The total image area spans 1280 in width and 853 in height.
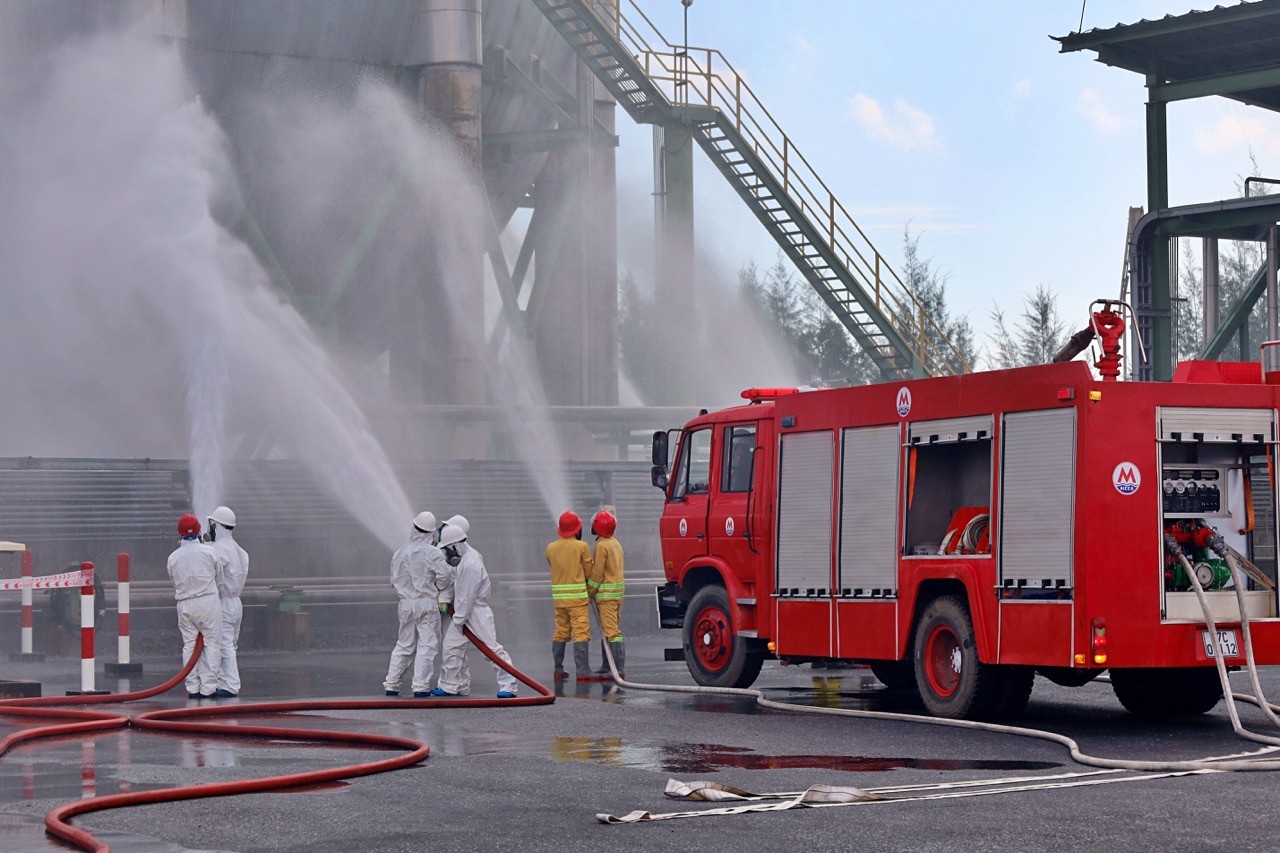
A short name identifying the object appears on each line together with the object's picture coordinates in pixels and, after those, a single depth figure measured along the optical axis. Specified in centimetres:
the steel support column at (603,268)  3403
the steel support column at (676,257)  3150
